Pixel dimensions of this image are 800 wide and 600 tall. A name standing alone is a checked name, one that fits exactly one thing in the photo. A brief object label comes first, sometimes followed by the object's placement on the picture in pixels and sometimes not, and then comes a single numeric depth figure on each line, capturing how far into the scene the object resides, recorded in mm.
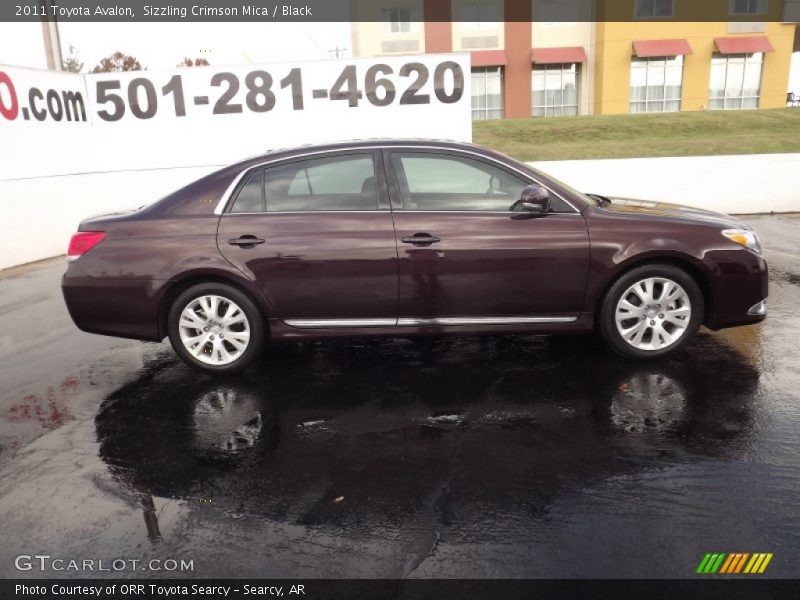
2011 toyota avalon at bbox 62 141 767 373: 4555
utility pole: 12891
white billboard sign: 11961
